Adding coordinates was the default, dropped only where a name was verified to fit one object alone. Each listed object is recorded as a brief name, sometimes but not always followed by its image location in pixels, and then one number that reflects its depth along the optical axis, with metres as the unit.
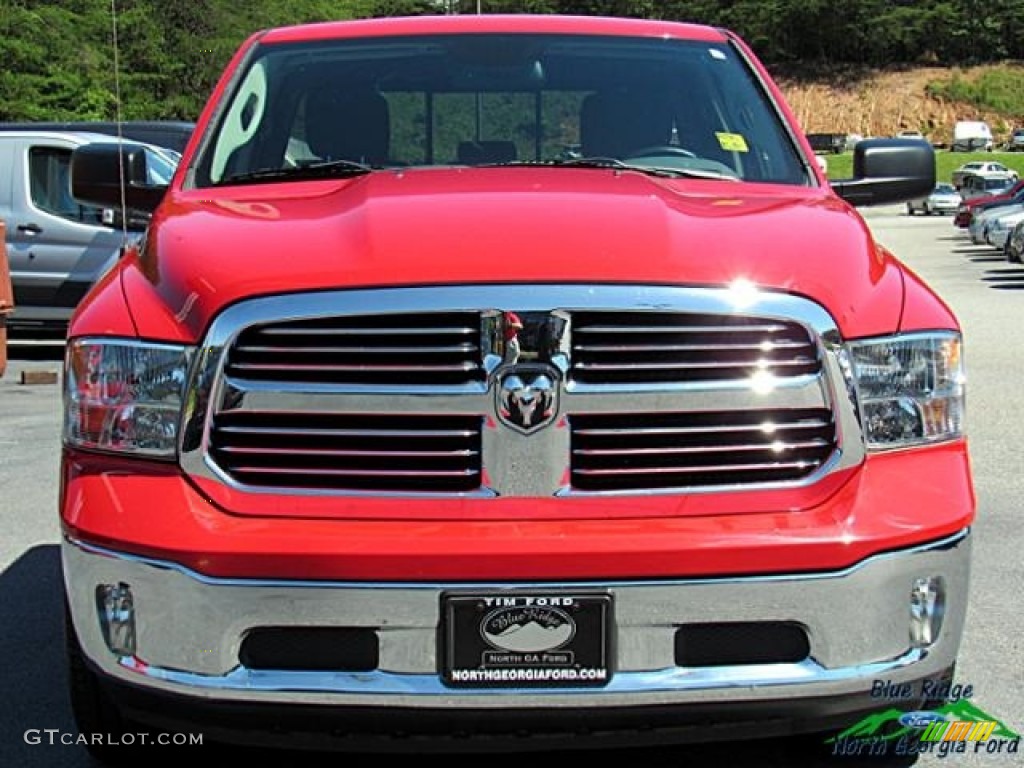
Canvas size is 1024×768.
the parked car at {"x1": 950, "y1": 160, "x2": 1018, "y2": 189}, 62.91
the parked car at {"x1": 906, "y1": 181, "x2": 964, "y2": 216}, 56.47
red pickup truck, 2.98
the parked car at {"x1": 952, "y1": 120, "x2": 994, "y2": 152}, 99.94
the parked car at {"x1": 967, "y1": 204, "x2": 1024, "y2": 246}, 30.61
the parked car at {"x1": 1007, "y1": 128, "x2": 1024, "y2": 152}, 100.75
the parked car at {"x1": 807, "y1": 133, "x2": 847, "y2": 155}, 80.75
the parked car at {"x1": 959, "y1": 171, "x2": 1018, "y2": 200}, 50.00
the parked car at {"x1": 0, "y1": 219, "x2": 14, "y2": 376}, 11.09
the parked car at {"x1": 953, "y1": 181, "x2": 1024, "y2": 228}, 32.66
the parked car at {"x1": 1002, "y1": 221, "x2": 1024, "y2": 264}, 24.82
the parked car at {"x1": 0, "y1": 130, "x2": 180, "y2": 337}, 13.04
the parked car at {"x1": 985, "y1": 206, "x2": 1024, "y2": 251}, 29.48
